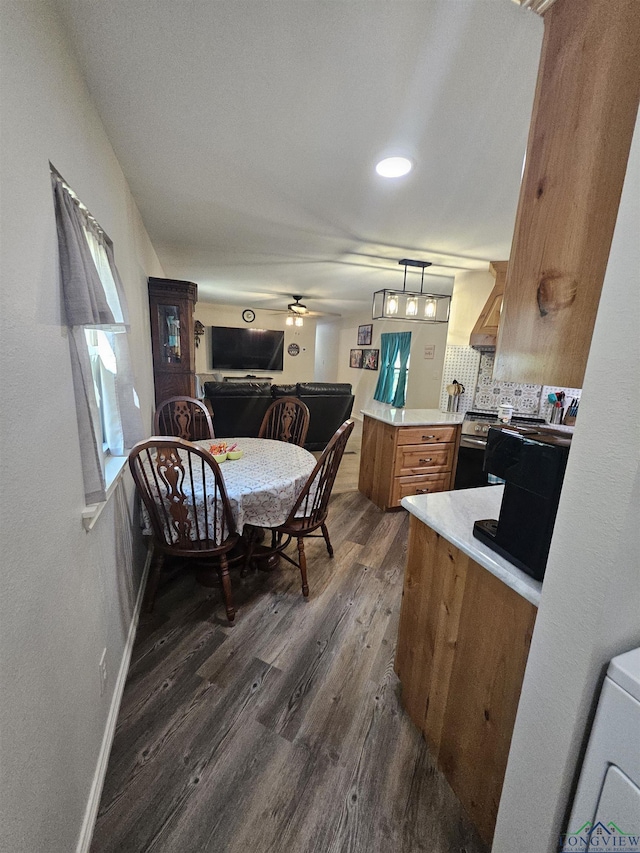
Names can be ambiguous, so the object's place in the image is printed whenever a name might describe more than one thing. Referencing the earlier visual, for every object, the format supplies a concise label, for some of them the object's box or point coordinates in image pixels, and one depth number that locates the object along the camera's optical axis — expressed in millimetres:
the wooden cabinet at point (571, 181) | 630
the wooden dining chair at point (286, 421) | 2977
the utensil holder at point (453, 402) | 3521
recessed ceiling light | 1532
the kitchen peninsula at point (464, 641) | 918
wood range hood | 2865
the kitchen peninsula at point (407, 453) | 3035
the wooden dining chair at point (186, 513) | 1517
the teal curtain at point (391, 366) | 5953
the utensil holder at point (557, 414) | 2893
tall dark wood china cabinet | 2846
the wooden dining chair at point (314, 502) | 1881
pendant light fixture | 2793
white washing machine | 558
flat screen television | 7340
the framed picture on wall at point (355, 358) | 7562
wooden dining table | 1788
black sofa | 3975
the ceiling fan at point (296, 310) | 5764
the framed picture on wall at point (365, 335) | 7070
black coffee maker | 822
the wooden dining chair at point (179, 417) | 2686
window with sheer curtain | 919
